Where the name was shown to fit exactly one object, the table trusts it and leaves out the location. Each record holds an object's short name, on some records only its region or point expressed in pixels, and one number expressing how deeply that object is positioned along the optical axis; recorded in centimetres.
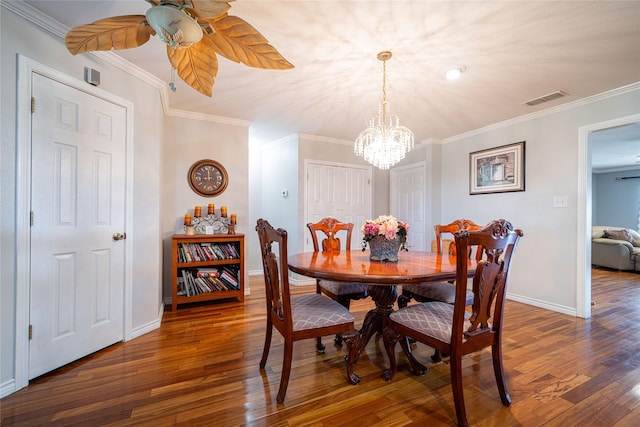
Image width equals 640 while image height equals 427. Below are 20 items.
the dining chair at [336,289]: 225
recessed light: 232
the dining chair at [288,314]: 158
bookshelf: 312
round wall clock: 349
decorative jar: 199
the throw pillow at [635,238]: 559
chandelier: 252
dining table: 152
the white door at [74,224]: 179
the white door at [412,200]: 454
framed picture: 352
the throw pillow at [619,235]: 555
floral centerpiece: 195
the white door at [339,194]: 432
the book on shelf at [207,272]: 328
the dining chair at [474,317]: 138
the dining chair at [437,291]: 215
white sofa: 529
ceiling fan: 118
